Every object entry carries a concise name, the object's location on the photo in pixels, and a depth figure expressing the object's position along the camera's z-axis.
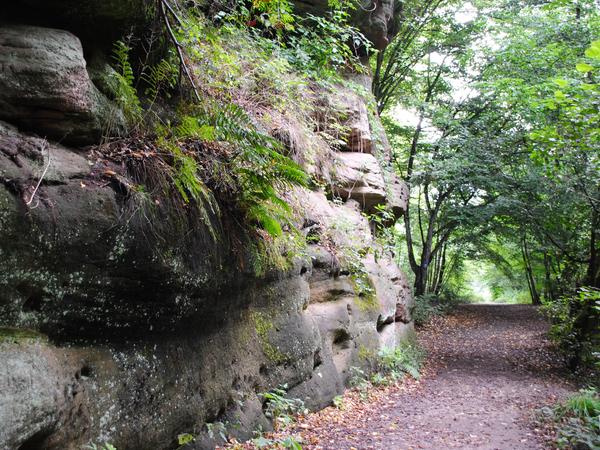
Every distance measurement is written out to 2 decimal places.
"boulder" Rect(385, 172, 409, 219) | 13.14
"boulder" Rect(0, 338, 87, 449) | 2.83
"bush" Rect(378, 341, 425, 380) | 9.34
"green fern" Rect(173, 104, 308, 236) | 4.66
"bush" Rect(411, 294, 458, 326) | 17.08
